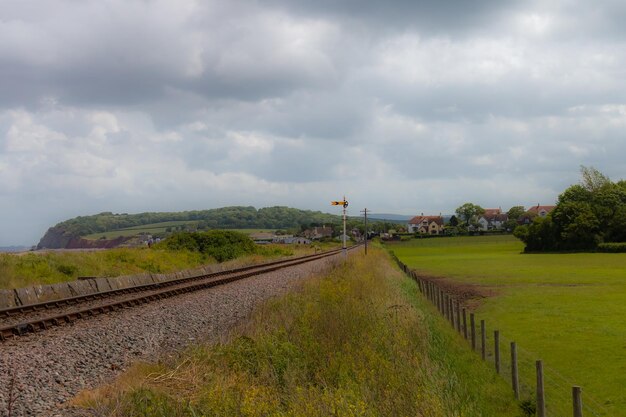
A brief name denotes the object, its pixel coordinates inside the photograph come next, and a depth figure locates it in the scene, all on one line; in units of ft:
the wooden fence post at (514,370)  36.53
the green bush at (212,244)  174.81
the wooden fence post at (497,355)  42.42
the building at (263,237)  479.99
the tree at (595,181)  350.43
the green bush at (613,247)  268.82
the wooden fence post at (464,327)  56.69
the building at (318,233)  608.19
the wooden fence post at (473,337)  52.16
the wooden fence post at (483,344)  48.02
